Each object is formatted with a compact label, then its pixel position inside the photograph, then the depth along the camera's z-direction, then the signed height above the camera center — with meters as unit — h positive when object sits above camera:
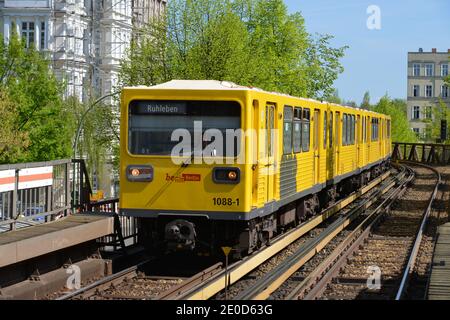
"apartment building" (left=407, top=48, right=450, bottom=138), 112.56 +7.42
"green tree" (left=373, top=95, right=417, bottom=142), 89.36 +1.23
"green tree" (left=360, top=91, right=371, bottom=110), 146.50 +5.87
